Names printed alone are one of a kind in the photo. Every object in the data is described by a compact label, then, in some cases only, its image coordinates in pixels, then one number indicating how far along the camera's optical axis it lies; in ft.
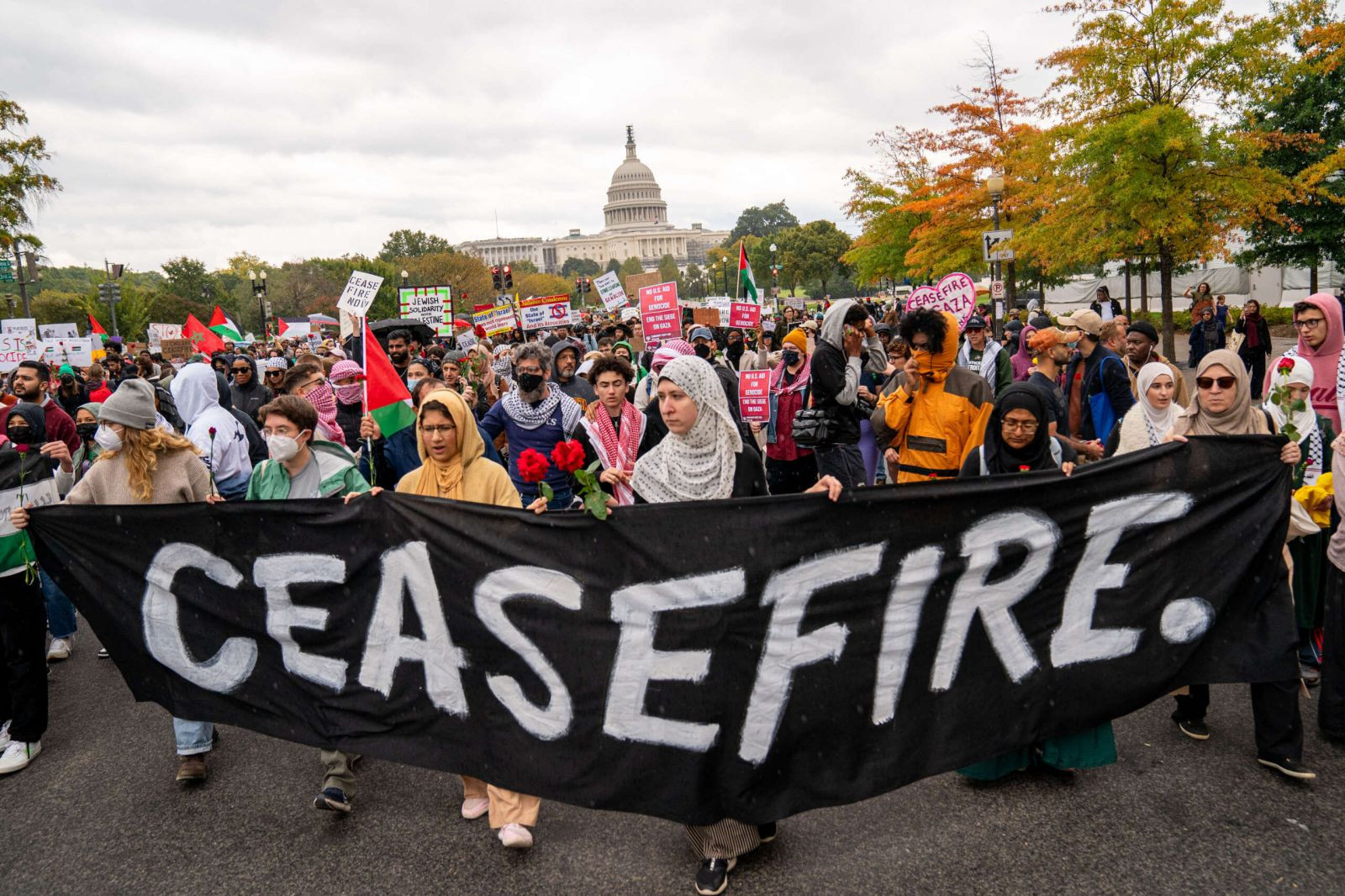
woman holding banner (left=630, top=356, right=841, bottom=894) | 12.49
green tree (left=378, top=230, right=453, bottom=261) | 321.52
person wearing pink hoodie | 16.66
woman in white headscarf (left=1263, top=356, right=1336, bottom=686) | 15.31
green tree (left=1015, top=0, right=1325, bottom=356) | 57.16
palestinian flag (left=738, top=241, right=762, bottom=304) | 46.16
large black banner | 10.94
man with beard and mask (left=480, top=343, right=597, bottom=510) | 18.90
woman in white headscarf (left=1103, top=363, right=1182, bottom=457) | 15.79
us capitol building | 572.10
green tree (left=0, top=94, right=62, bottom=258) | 79.87
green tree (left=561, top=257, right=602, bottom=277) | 577.02
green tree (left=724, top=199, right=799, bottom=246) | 543.39
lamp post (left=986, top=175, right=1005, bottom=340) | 65.80
